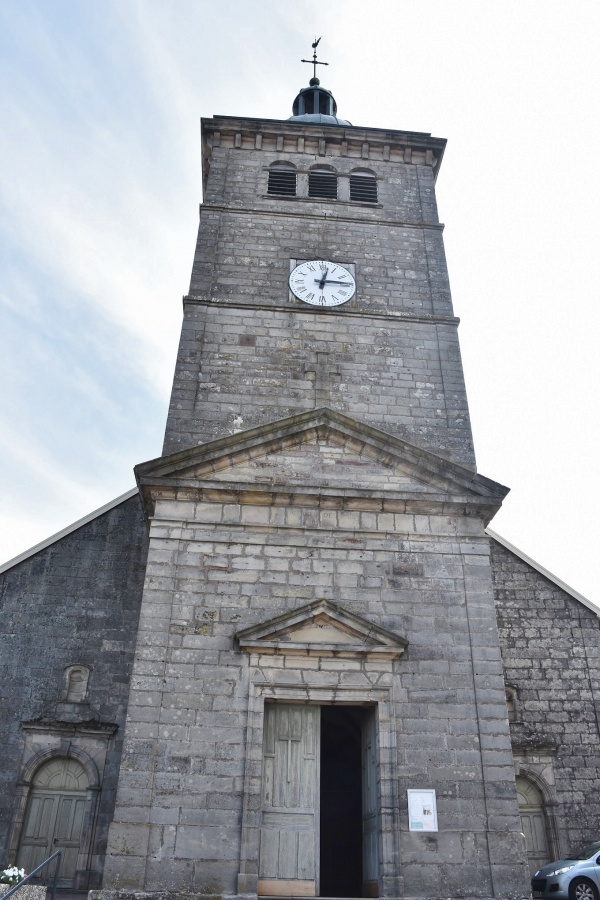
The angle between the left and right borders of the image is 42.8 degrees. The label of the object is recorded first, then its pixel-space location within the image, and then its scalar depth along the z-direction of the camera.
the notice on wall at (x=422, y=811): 8.59
